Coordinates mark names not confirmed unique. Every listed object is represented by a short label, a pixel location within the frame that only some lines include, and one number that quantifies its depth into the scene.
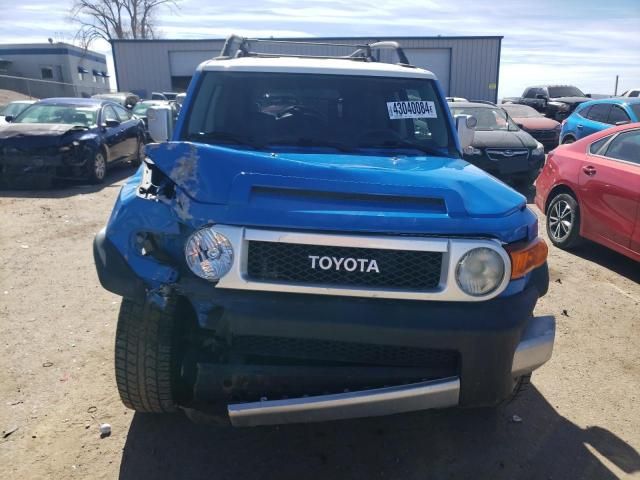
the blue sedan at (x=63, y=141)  9.37
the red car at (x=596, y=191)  5.34
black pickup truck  18.70
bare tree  50.96
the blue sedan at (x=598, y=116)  11.13
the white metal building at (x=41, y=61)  47.53
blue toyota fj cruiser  2.31
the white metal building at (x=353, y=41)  29.73
